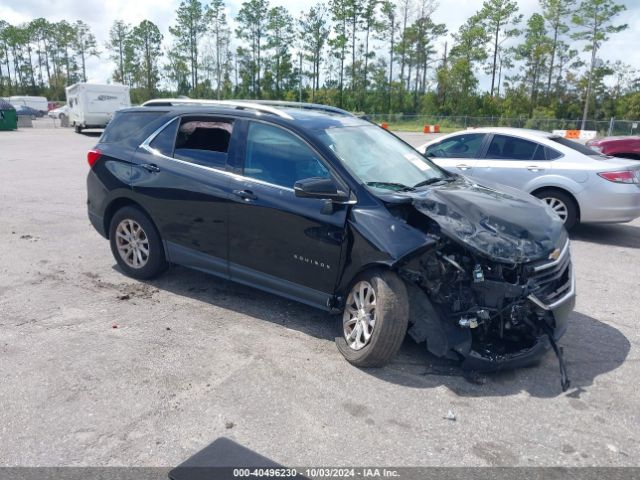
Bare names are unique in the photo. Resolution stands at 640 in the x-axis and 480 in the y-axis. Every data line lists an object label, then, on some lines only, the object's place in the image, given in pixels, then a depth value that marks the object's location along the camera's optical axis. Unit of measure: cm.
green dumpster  3291
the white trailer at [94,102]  3039
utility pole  7557
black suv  384
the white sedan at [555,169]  777
